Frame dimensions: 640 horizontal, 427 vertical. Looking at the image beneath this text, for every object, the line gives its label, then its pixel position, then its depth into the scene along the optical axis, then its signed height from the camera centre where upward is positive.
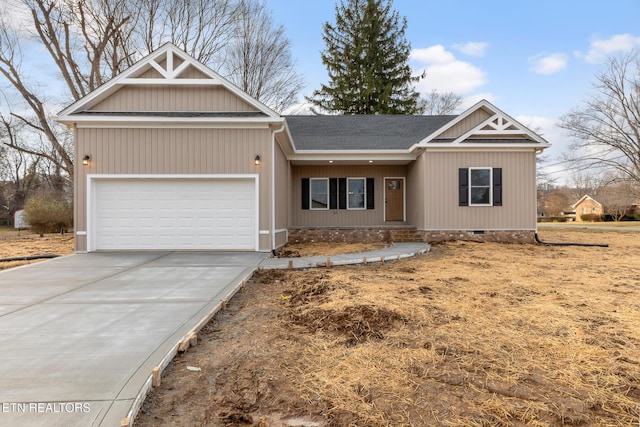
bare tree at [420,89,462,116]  27.34 +8.80
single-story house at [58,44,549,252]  8.45 +1.28
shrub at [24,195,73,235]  14.46 -0.06
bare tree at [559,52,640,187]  23.59 +6.27
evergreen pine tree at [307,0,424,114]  24.52 +10.97
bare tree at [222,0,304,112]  19.28 +9.15
